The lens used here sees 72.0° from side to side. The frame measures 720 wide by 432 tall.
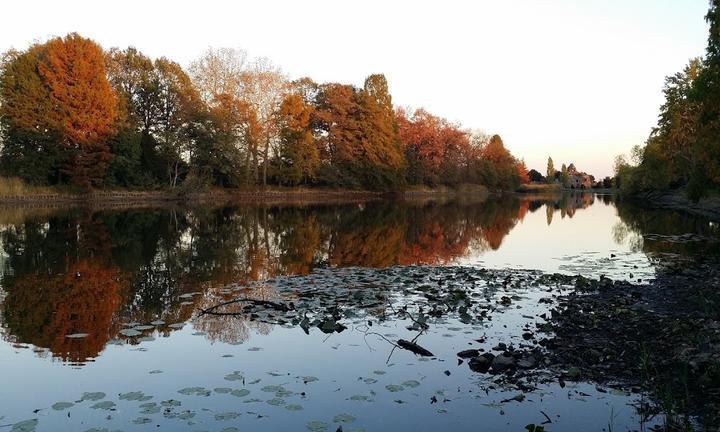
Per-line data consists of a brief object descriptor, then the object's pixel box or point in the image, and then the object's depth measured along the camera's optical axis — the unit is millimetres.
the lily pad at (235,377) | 7168
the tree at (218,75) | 60312
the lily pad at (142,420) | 5844
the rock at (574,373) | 7094
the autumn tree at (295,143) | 64875
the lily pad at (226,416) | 5922
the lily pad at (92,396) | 6422
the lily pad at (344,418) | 5890
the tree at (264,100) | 60781
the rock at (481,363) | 7575
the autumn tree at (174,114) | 56188
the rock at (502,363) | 7512
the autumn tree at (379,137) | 75250
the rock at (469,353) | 8084
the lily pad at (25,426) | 5590
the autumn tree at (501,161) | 117688
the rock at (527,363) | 7516
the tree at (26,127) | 49125
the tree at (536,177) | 189462
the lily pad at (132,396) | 6478
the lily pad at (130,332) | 9188
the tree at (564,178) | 189875
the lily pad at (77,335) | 9023
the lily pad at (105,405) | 6184
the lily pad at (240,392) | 6598
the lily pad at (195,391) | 6652
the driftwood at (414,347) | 8258
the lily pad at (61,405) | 6164
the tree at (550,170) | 187000
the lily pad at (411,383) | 7000
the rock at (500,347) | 8315
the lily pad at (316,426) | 5668
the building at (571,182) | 192188
